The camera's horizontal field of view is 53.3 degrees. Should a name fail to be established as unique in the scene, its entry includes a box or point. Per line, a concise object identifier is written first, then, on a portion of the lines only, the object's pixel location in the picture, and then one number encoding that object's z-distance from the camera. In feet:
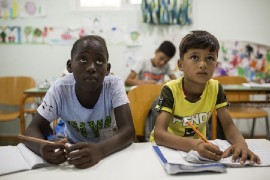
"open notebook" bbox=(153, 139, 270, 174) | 2.53
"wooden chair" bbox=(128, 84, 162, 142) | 5.13
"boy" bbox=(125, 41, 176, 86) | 10.72
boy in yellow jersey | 3.82
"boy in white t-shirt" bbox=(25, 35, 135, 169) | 3.57
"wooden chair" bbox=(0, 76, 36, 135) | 11.22
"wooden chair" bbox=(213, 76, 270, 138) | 9.38
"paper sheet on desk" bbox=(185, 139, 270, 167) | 2.69
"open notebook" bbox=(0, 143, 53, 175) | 2.59
